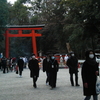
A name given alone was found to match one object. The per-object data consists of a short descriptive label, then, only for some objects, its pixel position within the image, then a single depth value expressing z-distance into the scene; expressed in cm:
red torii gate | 3581
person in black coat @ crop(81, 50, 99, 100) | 554
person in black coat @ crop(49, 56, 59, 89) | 1027
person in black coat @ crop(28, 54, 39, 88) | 1057
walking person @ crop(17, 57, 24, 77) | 1596
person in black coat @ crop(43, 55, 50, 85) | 1168
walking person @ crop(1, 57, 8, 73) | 2210
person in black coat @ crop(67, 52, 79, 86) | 1063
